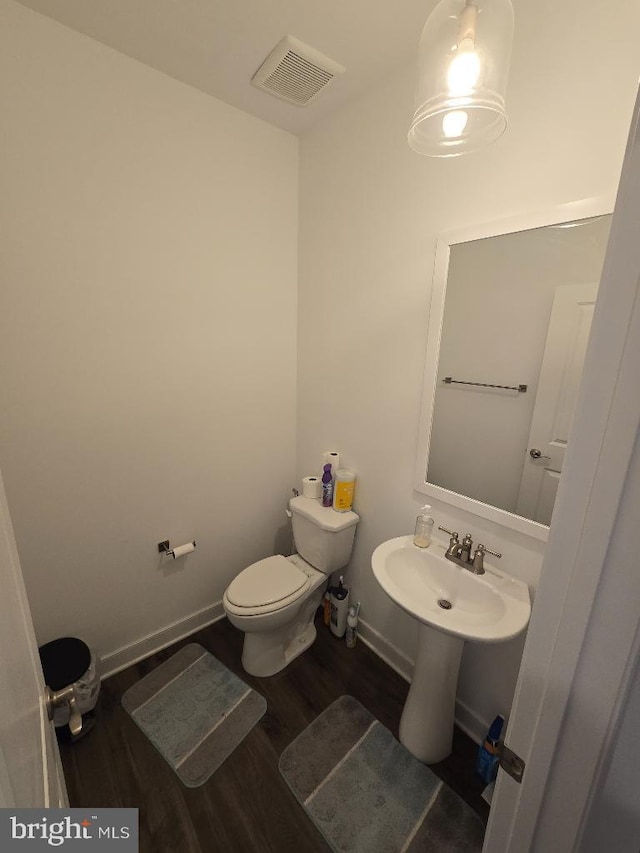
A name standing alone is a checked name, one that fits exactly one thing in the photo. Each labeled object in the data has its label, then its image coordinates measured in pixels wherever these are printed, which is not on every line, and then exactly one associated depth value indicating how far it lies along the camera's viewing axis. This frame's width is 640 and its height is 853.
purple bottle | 1.83
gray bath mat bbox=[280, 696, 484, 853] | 1.13
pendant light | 0.74
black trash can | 1.33
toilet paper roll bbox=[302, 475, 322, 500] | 1.91
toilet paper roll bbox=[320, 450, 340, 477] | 1.84
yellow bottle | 1.76
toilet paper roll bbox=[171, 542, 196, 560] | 1.71
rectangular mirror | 1.06
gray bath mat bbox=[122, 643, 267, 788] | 1.33
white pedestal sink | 1.15
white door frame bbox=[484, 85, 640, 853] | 0.37
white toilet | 1.54
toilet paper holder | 1.70
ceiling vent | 1.23
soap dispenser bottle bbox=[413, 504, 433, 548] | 1.38
